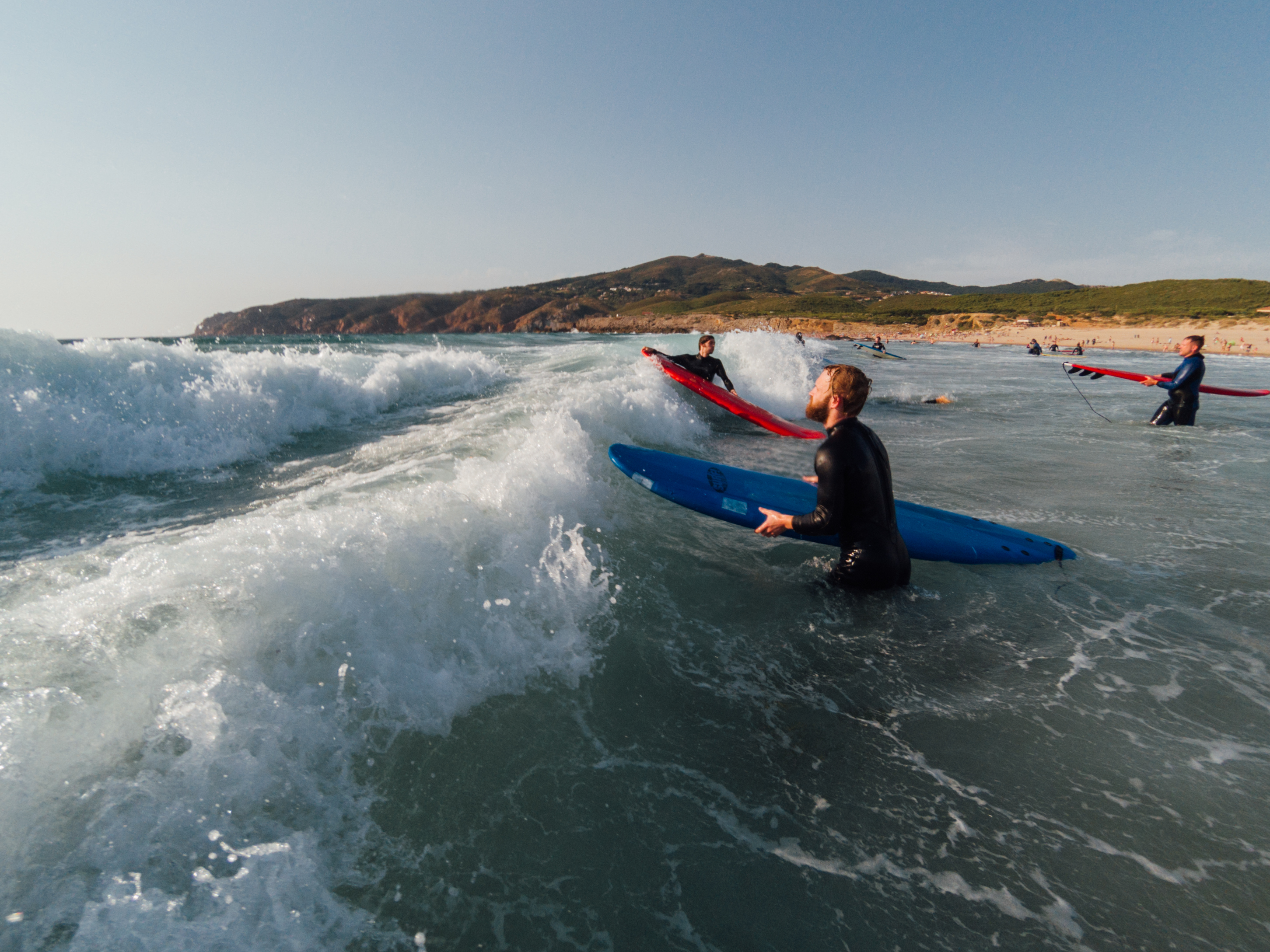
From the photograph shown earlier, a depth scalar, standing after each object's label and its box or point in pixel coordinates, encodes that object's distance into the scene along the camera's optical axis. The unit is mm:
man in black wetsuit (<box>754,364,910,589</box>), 3422
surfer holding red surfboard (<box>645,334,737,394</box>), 11414
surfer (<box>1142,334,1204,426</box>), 10594
